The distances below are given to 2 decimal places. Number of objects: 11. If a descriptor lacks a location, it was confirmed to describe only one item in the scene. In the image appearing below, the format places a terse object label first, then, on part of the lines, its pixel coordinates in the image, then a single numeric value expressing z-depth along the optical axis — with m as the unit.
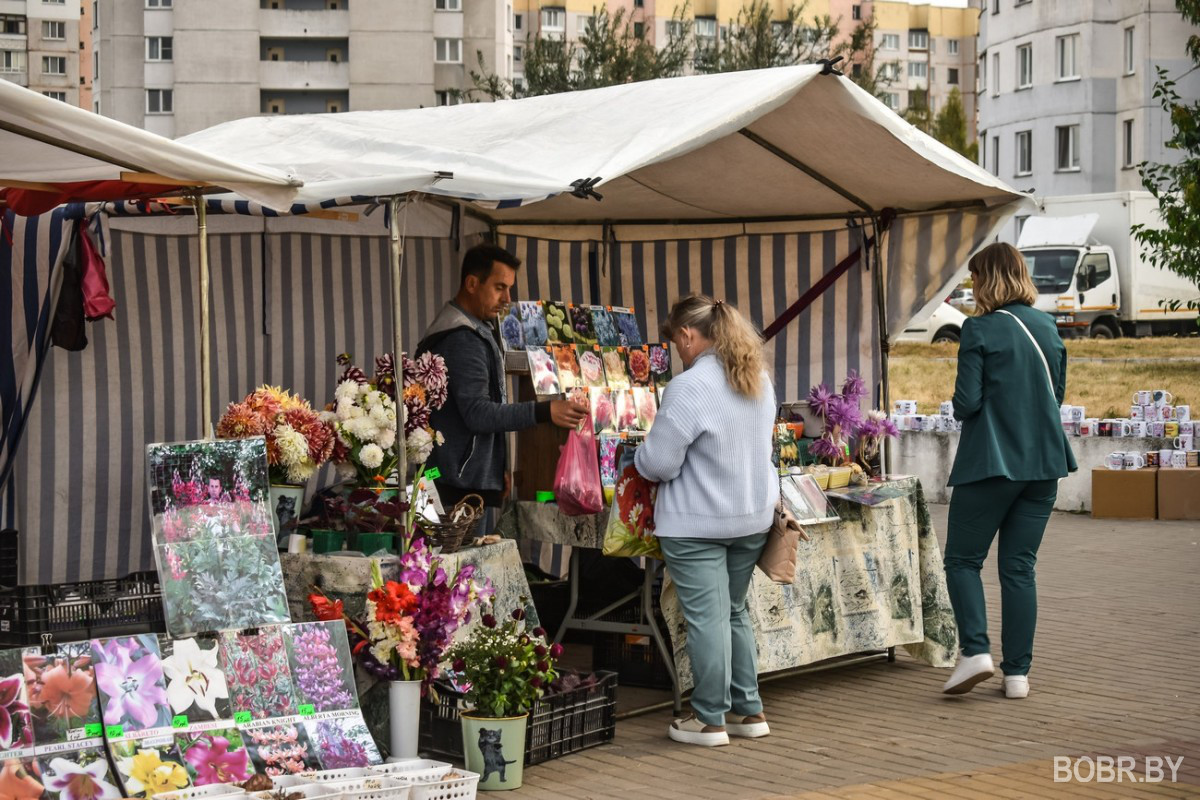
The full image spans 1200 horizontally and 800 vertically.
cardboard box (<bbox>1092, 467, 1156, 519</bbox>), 13.20
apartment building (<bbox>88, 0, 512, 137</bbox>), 63.81
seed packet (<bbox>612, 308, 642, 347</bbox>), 7.80
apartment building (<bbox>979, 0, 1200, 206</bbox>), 43.78
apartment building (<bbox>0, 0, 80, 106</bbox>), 78.81
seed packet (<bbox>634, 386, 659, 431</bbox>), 7.33
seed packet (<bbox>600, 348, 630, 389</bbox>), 7.43
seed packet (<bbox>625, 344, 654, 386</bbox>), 7.65
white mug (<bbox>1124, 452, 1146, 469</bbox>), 13.37
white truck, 31.20
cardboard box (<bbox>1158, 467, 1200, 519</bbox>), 13.07
